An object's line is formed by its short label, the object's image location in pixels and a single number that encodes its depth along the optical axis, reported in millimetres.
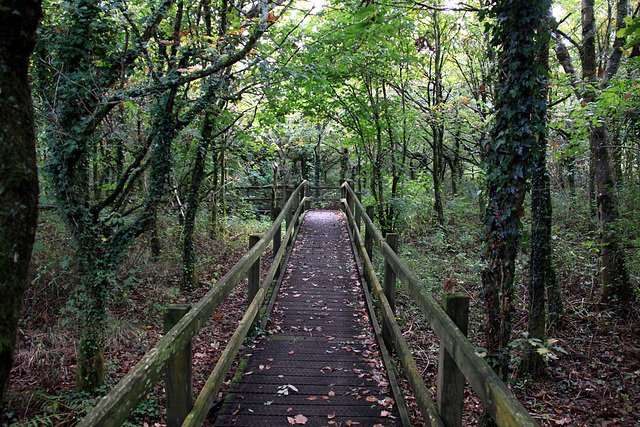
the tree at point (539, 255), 4629
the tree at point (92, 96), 3932
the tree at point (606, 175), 5816
